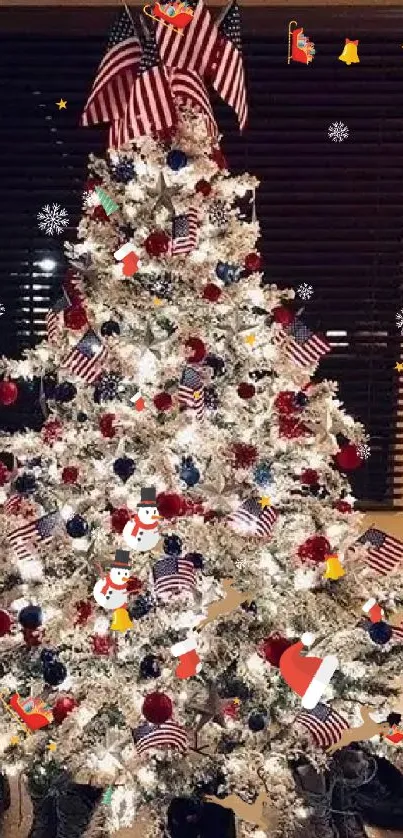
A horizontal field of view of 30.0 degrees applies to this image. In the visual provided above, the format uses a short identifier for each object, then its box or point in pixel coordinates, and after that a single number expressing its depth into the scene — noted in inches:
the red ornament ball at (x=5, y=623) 85.5
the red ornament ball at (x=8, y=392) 88.9
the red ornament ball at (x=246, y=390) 88.4
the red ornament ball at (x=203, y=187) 84.5
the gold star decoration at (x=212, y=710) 89.5
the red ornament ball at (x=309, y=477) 90.4
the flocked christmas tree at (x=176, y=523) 85.1
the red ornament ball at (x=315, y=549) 87.4
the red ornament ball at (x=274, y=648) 86.6
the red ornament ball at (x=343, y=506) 91.6
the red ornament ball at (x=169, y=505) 84.2
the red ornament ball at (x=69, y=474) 87.7
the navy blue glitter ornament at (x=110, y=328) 86.2
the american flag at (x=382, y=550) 88.4
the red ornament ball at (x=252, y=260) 87.6
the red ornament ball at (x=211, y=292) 85.3
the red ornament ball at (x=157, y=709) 81.4
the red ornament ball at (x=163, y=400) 86.2
